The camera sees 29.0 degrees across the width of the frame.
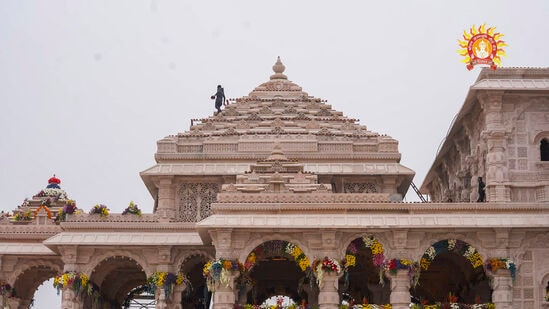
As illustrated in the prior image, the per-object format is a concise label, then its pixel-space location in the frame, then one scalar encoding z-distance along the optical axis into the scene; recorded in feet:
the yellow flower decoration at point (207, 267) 111.14
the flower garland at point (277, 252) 111.04
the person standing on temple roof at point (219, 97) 160.25
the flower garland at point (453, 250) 112.16
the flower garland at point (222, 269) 108.78
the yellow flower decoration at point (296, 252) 111.65
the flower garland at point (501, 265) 109.50
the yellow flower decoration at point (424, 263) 113.09
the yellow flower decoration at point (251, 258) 111.14
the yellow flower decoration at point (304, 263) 110.86
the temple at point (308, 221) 110.63
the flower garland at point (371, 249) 110.73
